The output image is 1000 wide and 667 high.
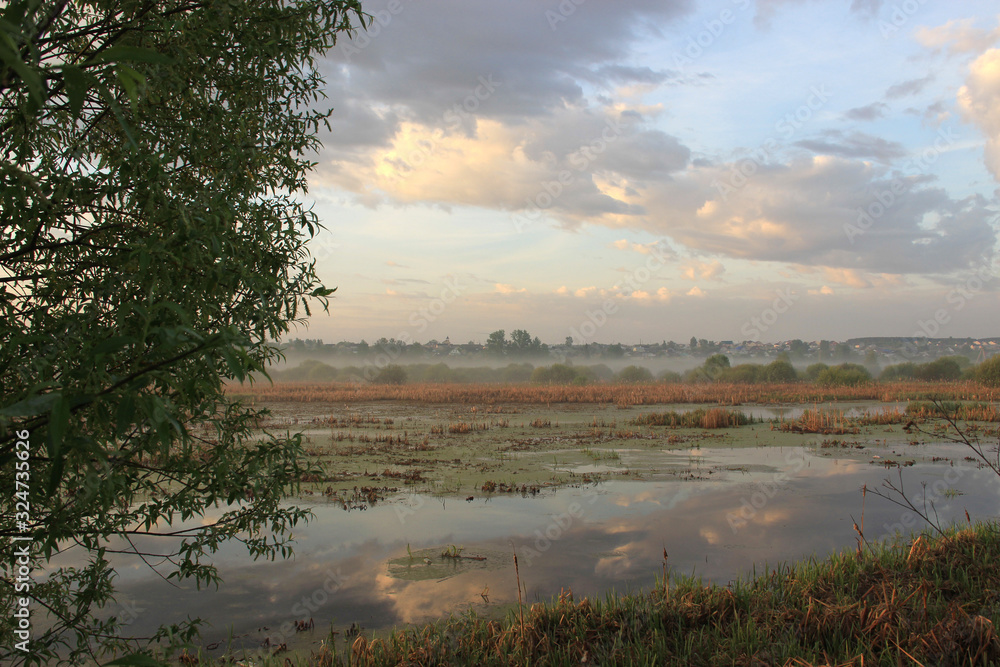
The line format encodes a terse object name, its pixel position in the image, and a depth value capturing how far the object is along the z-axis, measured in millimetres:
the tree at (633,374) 57775
